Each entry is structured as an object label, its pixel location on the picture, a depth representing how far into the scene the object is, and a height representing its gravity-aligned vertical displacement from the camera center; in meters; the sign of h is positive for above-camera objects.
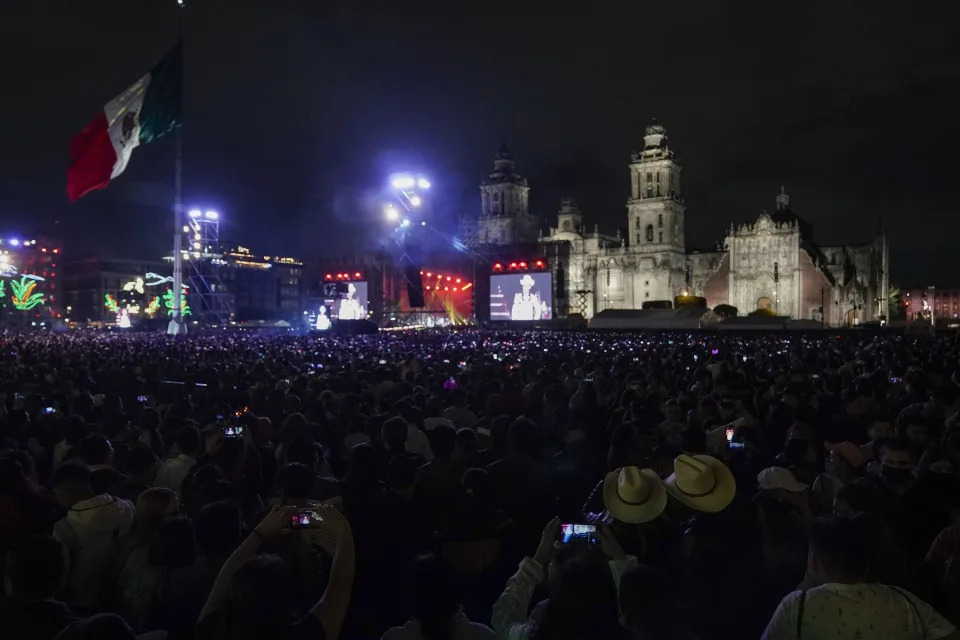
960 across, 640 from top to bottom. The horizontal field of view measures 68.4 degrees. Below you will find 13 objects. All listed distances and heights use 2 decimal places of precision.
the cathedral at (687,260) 76.06 +6.89
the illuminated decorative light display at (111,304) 98.55 +1.88
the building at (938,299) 144.38 +4.25
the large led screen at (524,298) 61.69 +1.84
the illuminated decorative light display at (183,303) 69.50 +1.81
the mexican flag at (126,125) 26.50 +7.40
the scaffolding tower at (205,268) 61.16 +4.83
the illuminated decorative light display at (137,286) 85.70 +3.95
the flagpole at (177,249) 38.02 +4.08
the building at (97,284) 110.06 +5.26
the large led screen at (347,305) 61.09 +1.14
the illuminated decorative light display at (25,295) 96.12 +3.17
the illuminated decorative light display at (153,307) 92.50 +1.38
